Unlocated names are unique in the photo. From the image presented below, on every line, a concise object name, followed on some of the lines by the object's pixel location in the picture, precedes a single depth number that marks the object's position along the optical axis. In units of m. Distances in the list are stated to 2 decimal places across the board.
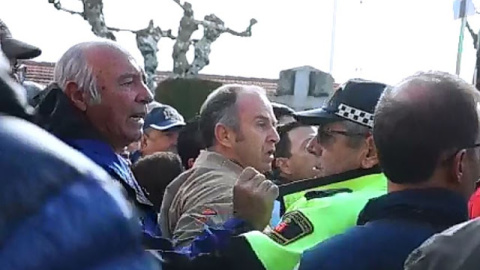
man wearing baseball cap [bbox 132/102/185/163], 5.64
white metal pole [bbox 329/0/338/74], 28.04
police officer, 2.51
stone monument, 15.53
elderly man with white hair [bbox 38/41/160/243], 3.03
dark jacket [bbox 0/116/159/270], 1.04
